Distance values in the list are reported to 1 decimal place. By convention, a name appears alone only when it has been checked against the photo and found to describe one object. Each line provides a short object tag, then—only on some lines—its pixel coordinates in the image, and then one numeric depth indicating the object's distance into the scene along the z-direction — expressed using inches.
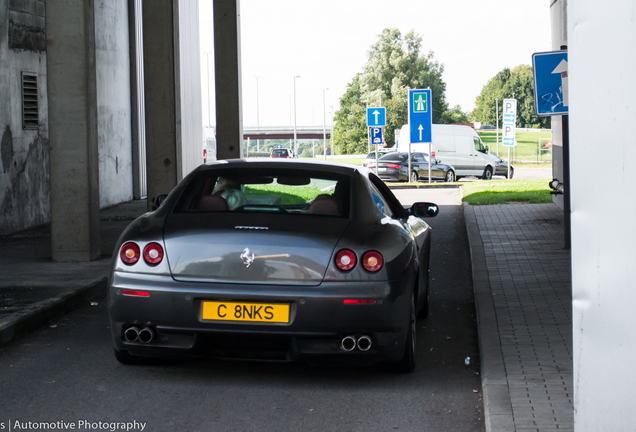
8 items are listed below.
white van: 1459.2
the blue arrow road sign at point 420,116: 1082.1
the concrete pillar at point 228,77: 699.4
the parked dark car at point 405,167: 1306.6
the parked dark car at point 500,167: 1508.4
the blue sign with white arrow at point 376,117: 1149.1
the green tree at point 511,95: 5108.3
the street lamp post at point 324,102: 3550.4
